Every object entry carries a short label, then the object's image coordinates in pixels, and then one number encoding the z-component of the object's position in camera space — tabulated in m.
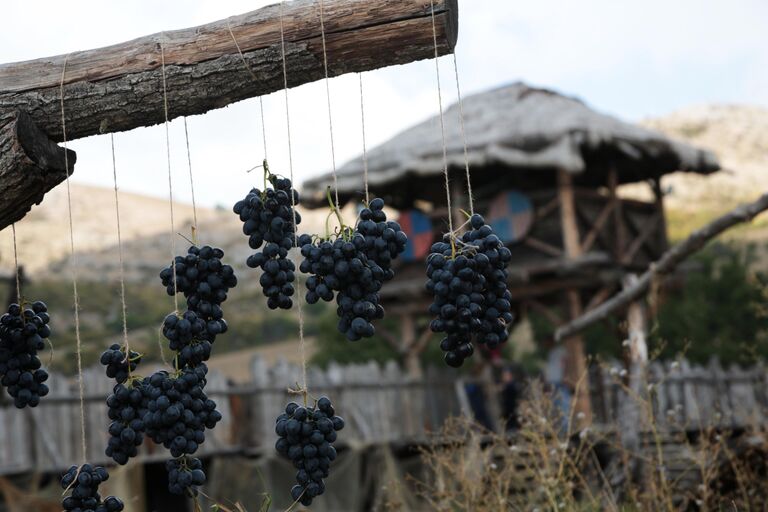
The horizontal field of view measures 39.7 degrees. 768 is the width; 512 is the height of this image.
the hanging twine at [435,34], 3.44
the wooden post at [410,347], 16.14
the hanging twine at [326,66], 3.40
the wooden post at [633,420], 7.55
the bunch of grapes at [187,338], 3.48
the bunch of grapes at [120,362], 3.54
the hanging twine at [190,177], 3.55
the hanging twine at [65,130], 3.66
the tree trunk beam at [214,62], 3.56
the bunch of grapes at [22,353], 3.91
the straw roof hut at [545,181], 13.79
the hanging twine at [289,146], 3.33
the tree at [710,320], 19.77
